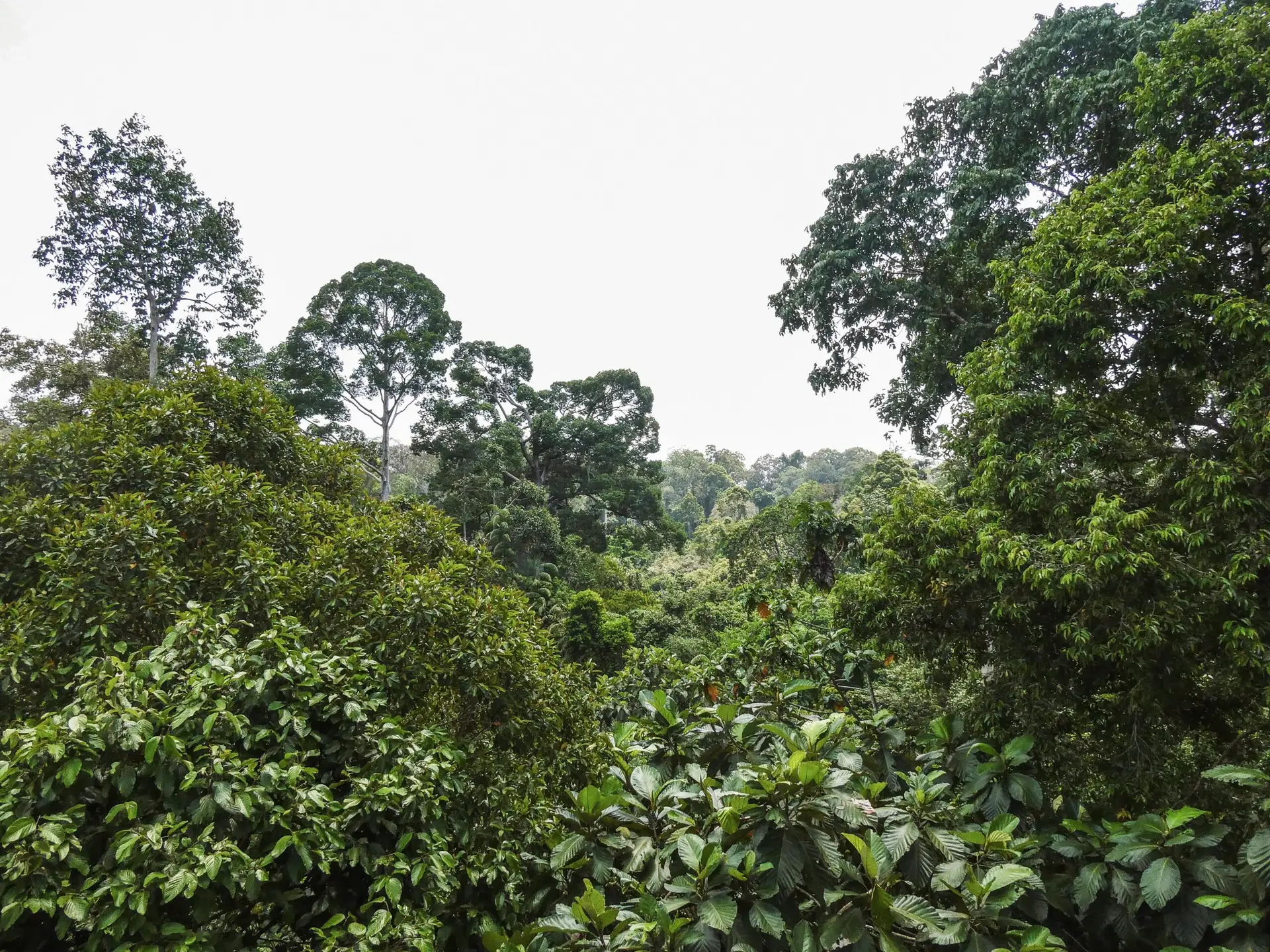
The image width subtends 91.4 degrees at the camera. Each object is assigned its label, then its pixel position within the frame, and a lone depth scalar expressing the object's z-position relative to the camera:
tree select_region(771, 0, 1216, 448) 9.55
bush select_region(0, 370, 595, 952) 2.04
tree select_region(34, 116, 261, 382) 16.00
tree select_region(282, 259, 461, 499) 19.98
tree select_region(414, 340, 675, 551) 20.81
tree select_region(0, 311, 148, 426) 15.94
